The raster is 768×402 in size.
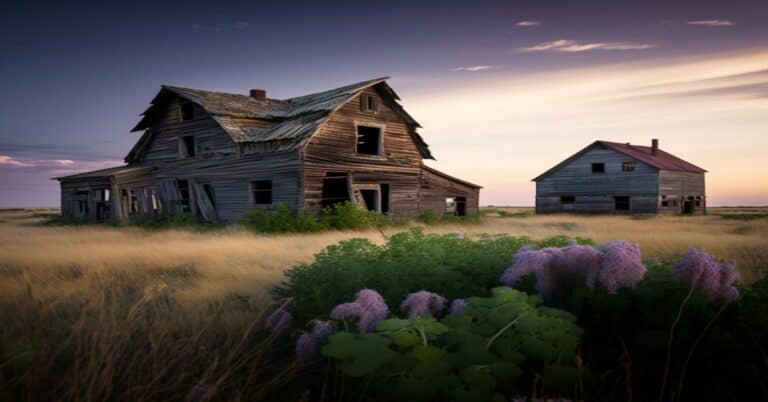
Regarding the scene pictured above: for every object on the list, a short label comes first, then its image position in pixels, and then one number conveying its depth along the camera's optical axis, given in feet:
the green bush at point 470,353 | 8.95
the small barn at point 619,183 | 121.29
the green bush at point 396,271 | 15.93
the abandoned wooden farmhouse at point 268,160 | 73.51
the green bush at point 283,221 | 66.44
